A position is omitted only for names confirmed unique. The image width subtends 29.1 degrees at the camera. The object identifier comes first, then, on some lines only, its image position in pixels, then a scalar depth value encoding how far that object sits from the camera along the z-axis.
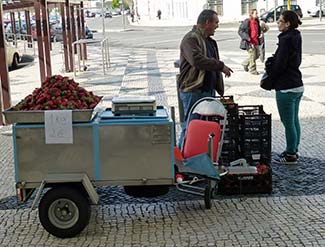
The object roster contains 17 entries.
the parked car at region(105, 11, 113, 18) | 95.28
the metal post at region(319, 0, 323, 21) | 47.87
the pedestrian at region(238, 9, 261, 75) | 16.30
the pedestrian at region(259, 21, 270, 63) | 16.56
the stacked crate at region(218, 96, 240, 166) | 6.60
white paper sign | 5.11
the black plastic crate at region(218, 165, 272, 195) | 6.22
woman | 7.00
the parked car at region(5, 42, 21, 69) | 23.80
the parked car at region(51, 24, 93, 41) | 39.62
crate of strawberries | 5.17
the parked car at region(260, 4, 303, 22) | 49.79
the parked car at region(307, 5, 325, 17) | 53.72
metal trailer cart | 5.16
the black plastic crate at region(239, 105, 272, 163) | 6.64
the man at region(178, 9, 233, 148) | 6.54
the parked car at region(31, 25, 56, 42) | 39.34
